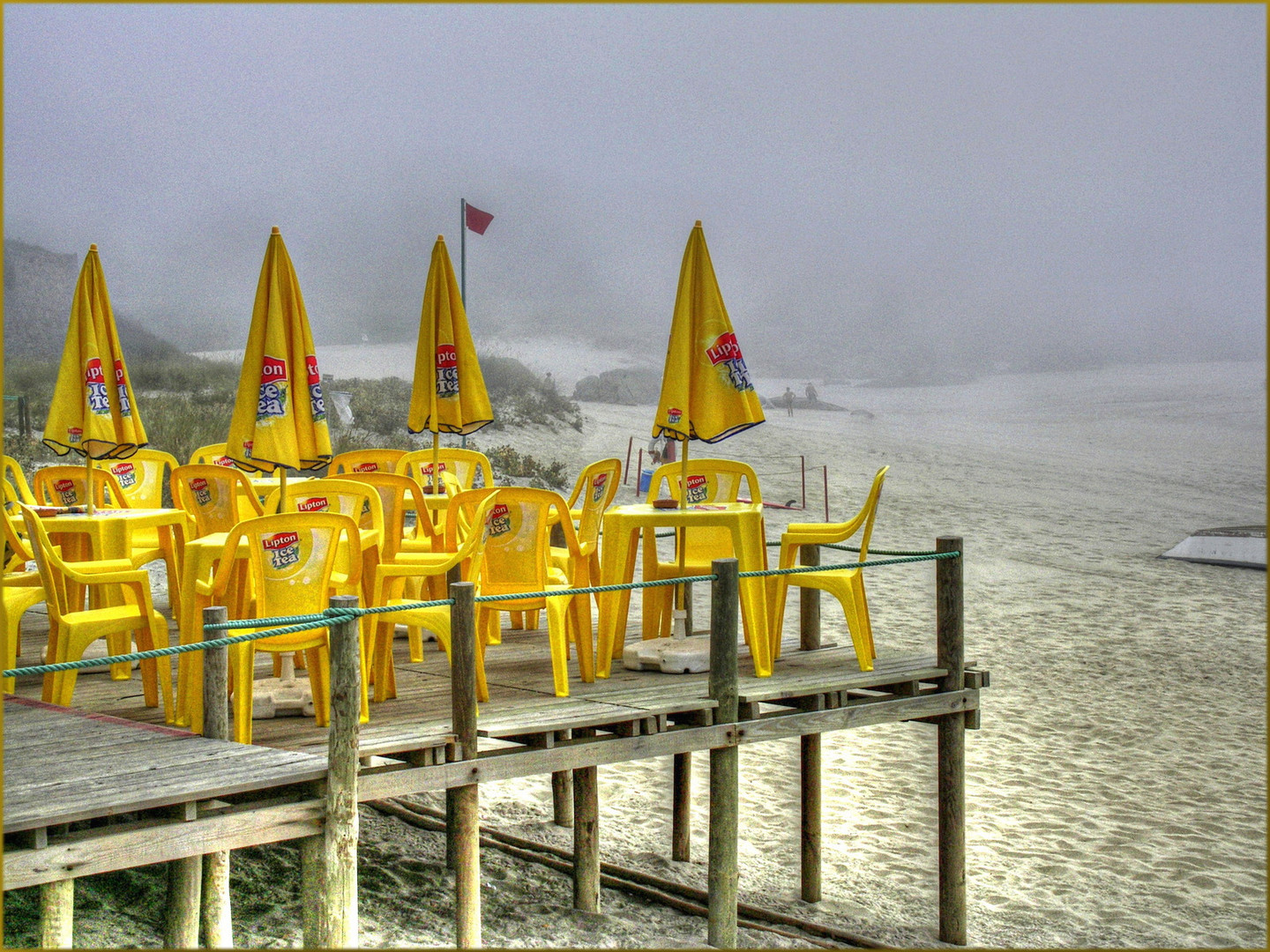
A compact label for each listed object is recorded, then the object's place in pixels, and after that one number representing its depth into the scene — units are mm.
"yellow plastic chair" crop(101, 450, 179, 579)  7941
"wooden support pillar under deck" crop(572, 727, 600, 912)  6297
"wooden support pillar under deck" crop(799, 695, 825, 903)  7219
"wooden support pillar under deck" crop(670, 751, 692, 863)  7711
